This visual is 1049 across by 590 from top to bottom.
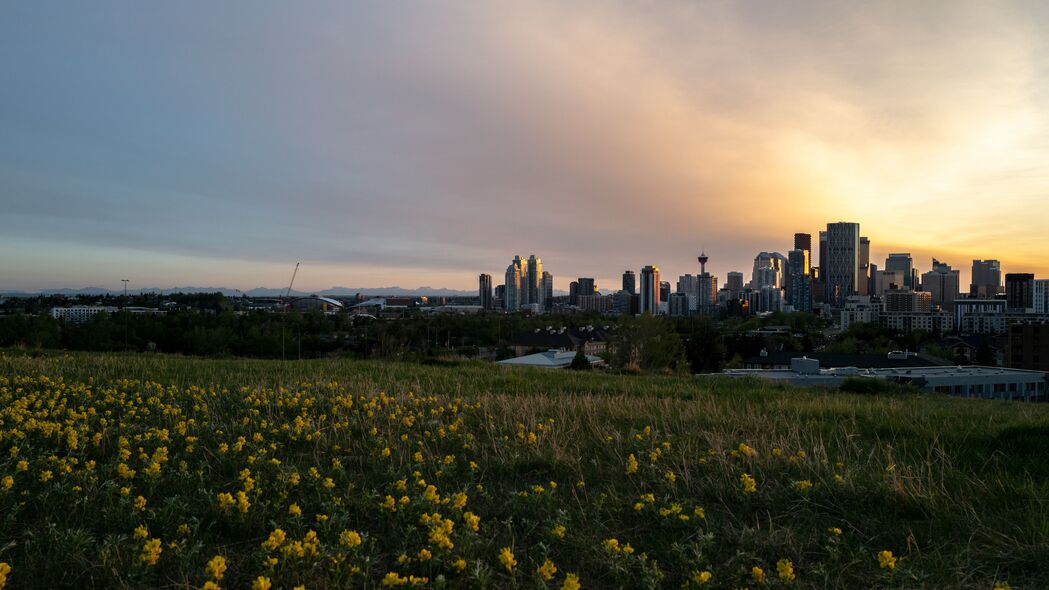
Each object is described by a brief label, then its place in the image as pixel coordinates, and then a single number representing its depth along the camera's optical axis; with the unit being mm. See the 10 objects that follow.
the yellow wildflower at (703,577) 2793
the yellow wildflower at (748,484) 4090
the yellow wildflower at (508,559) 2979
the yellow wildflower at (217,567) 2834
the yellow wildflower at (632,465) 4586
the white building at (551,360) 40781
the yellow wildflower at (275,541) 3064
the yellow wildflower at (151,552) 3000
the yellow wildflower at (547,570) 2922
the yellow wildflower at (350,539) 3068
